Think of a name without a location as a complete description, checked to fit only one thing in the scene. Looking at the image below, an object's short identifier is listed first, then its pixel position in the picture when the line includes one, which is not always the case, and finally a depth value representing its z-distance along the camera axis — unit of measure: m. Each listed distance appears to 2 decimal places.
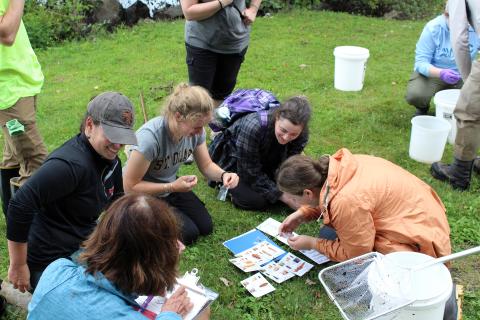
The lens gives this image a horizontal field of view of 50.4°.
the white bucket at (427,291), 2.34
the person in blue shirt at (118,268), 1.72
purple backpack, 3.93
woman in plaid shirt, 3.74
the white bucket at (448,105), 4.65
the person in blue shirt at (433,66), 4.95
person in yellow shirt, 3.15
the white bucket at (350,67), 5.90
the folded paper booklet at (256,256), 3.28
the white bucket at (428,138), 4.41
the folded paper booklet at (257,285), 3.06
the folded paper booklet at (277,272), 3.18
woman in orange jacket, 2.74
